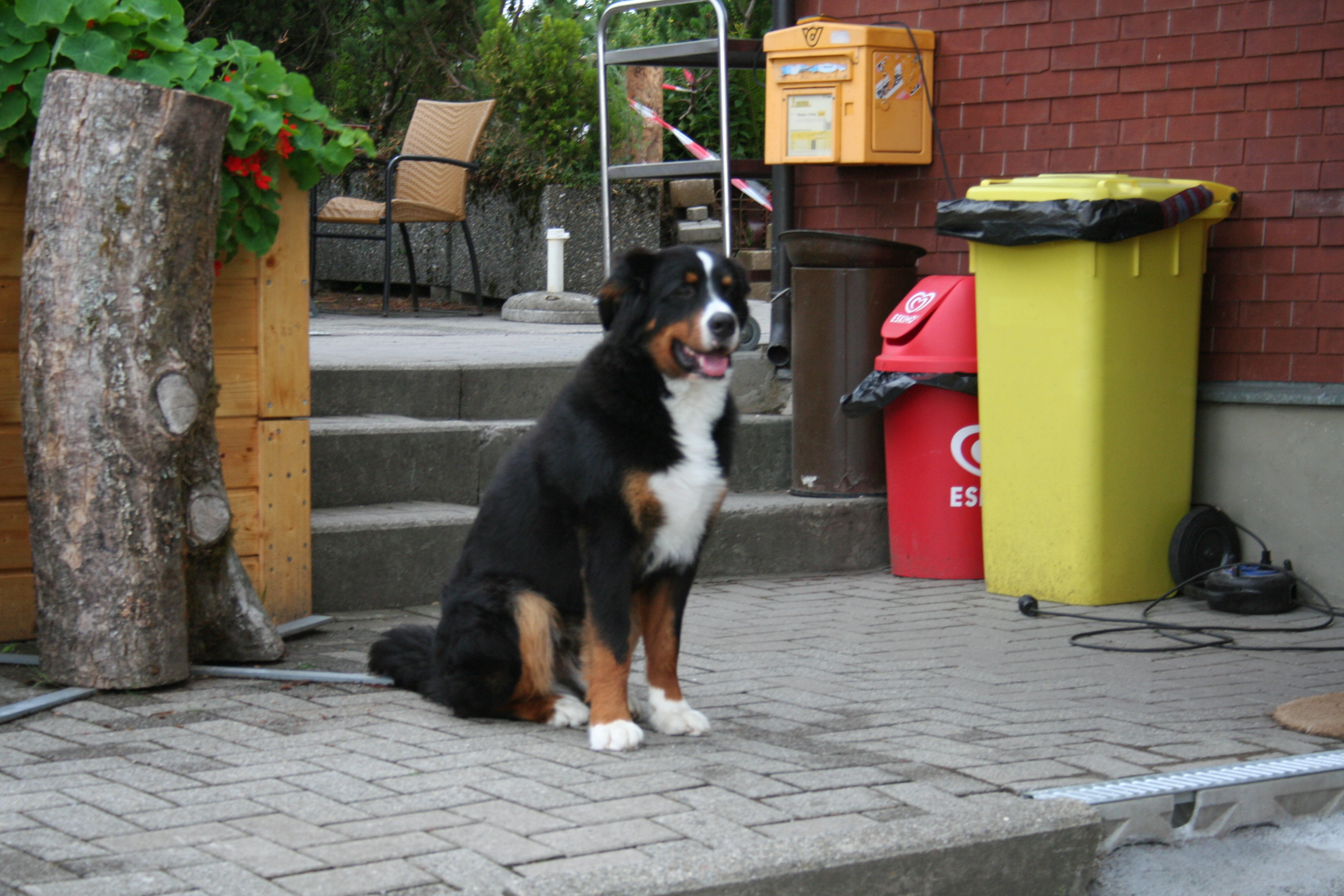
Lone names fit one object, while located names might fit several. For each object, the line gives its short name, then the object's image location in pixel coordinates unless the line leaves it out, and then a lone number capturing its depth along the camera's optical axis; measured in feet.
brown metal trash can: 21.17
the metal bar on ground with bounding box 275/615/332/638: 15.84
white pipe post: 35.58
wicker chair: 33.24
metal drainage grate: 10.67
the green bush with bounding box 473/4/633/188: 38.37
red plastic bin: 19.81
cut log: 13.25
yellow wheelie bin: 17.99
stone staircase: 17.48
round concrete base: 33.94
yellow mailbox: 21.68
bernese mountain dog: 11.85
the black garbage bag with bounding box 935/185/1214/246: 17.66
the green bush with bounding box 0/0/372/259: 13.85
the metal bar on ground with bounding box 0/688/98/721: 12.60
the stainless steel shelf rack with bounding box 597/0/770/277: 24.26
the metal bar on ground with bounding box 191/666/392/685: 14.15
